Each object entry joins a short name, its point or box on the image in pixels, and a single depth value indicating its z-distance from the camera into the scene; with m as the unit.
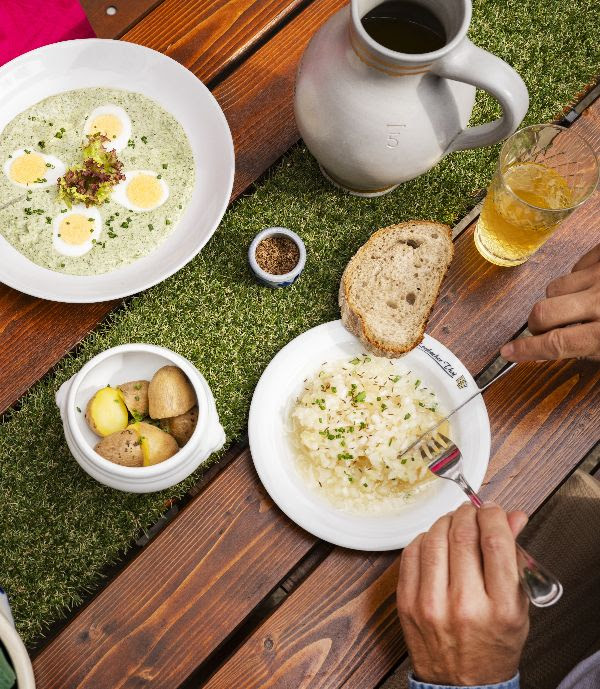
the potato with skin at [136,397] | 1.31
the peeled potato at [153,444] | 1.24
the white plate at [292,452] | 1.34
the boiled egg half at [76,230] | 1.41
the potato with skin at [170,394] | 1.27
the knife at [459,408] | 1.37
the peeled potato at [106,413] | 1.26
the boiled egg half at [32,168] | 1.44
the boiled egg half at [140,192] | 1.45
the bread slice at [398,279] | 1.44
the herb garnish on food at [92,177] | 1.41
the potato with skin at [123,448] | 1.23
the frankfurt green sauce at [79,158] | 1.41
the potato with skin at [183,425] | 1.30
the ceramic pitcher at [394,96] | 1.09
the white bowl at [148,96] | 1.38
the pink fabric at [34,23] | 1.54
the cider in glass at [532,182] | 1.38
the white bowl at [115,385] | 1.20
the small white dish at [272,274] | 1.42
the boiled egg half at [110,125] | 1.47
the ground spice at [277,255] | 1.46
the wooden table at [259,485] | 1.33
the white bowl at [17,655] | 1.01
